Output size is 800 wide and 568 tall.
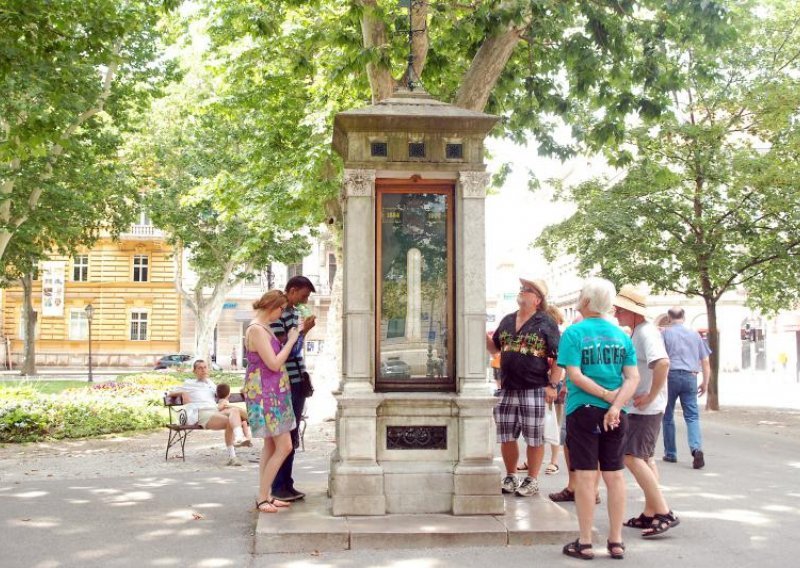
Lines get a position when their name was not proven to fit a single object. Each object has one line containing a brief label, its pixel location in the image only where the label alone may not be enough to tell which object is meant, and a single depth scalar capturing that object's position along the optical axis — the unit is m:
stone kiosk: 6.91
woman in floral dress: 7.02
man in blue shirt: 10.66
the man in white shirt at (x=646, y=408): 6.50
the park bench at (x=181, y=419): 11.72
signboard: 48.22
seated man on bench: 11.48
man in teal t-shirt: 5.81
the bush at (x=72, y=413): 14.44
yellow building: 51.78
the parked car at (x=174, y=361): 47.40
